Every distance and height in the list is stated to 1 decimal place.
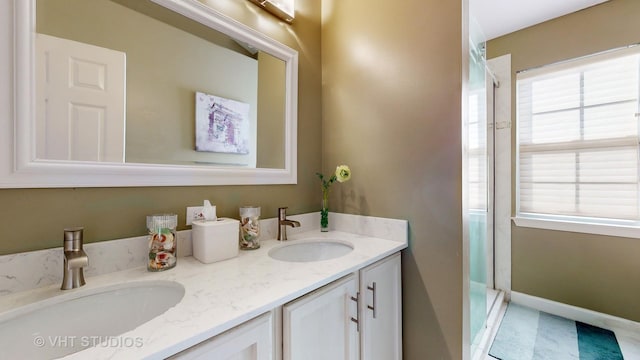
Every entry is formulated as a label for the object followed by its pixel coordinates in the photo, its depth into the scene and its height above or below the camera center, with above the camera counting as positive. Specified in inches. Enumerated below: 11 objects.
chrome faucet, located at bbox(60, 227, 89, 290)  27.4 -8.8
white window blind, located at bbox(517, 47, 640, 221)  73.1 +13.5
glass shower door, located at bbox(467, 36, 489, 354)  53.4 -3.1
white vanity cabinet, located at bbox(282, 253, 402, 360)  30.8 -20.4
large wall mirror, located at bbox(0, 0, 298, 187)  29.7 +12.6
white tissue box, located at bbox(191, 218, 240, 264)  38.1 -9.4
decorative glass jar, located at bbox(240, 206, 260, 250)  45.9 -9.1
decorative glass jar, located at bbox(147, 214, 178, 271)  34.4 -8.8
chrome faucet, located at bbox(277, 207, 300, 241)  52.5 -9.1
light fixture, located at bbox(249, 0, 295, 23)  51.9 +36.6
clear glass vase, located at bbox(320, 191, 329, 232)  60.2 -9.2
